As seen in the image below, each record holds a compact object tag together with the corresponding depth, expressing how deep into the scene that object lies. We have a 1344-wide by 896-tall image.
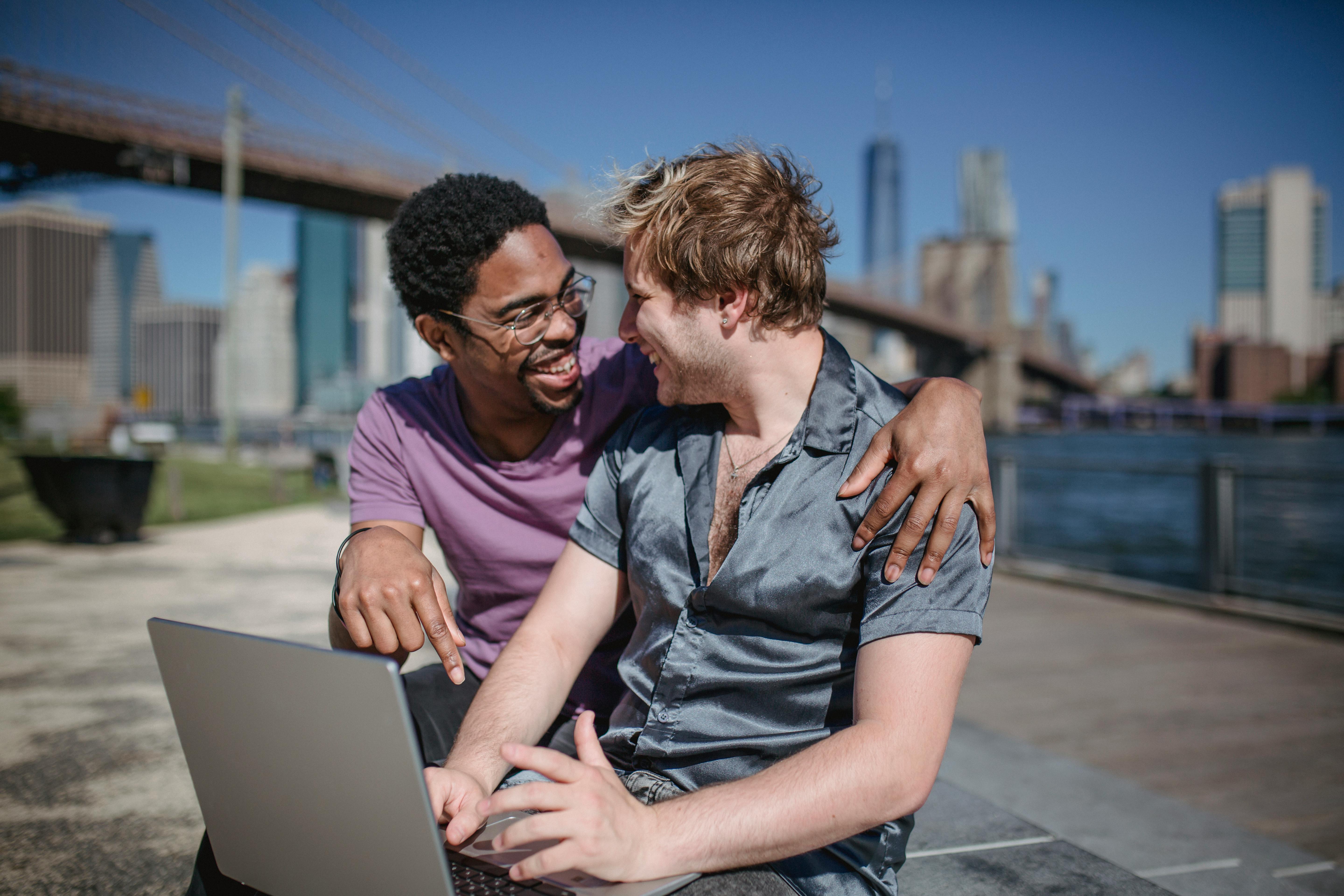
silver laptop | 0.68
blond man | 0.88
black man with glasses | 1.55
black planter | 6.52
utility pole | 17.66
